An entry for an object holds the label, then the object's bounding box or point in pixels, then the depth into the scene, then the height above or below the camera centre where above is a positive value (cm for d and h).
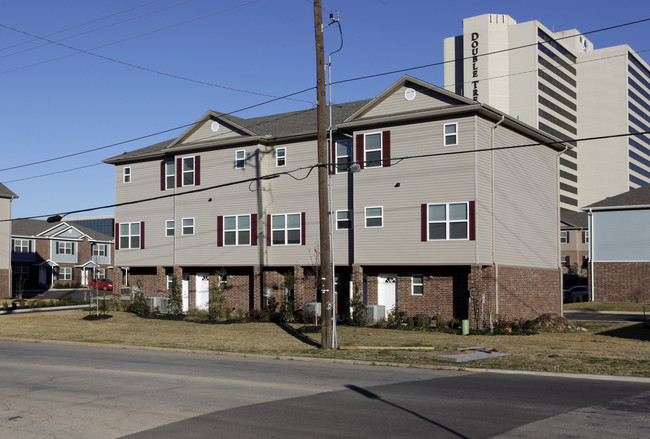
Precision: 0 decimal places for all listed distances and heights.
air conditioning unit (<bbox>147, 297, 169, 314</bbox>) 4034 -237
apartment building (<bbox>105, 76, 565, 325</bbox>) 3111 +263
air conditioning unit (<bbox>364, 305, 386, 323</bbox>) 3250 -238
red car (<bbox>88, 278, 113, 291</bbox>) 7869 -226
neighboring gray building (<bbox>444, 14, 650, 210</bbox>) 12250 +3196
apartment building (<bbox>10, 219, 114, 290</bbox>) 7788 +134
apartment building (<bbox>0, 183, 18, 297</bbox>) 6094 +185
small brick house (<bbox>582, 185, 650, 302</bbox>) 5141 +94
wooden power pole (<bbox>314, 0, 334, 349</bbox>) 2320 +277
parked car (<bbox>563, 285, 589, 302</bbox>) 5616 -286
